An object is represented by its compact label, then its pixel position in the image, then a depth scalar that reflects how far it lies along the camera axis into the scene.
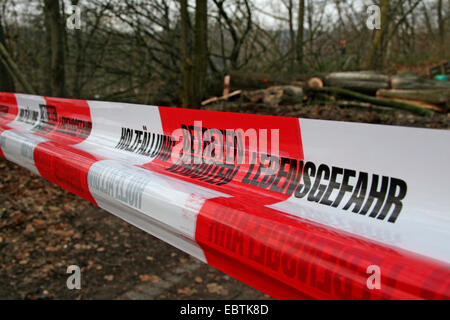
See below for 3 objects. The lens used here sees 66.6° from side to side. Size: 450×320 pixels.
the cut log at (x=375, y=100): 6.24
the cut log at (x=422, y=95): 6.42
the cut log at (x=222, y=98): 7.57
